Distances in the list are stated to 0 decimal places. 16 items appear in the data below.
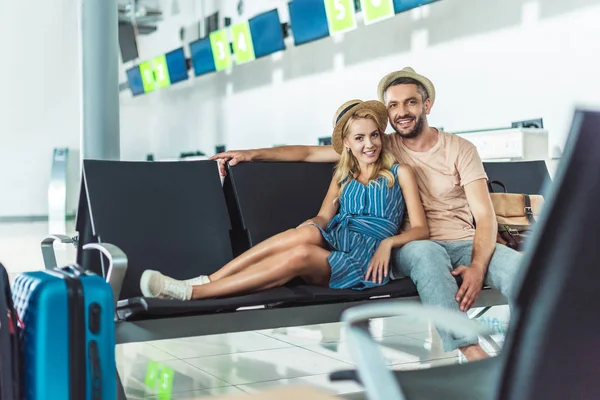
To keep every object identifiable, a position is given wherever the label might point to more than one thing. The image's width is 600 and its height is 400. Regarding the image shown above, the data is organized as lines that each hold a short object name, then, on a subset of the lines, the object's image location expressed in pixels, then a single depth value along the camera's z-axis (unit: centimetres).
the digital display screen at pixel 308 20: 766
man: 284
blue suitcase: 192
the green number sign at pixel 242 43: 912
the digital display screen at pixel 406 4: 603
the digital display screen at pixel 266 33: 866
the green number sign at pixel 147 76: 1226
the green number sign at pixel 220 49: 979
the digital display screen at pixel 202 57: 1027
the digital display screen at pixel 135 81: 1278
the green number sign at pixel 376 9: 637
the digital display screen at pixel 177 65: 1123
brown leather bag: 326
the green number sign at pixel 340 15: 703
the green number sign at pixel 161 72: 1171
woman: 278
